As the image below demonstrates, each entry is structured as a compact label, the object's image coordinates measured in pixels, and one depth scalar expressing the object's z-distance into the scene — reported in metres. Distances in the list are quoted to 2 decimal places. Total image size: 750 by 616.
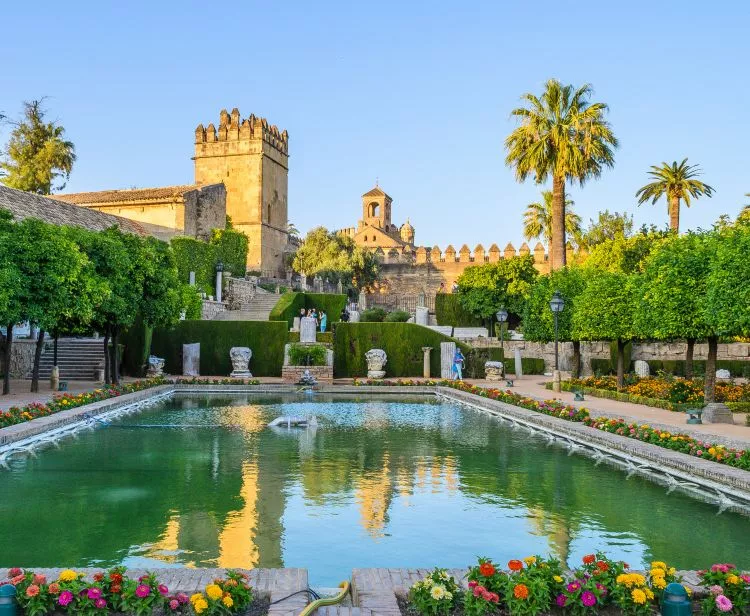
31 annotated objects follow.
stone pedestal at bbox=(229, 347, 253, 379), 26.83
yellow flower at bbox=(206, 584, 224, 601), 4.25
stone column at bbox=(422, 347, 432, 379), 27.73
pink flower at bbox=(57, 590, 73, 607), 4.24
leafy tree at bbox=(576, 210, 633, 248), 53.00
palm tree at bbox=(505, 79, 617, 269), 28.81
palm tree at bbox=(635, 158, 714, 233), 39.44
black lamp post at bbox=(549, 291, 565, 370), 19.66
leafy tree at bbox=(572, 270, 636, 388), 21.03
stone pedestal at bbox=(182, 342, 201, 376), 27.28
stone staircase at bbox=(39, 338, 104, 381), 24.94
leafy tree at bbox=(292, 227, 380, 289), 55.59
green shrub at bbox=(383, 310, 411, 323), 40.31
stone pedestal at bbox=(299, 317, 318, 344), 26.98
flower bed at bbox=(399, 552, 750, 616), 4.38
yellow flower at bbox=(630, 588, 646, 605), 4.36
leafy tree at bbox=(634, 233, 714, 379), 16.61
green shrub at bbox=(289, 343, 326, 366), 26.03
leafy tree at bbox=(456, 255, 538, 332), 40.41
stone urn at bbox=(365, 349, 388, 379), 27.26
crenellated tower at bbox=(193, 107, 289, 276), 56.72
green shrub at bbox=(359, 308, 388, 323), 41.19
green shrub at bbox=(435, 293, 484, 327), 43.22
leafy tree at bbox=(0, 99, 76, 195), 48.09
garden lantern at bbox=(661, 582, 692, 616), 4.10
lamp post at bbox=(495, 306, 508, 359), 29.97
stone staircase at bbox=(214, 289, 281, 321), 36.53
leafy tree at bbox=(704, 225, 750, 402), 13.77
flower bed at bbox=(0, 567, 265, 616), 4.26
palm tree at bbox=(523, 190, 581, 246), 46.81
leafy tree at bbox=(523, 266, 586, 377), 25.70
